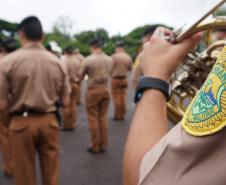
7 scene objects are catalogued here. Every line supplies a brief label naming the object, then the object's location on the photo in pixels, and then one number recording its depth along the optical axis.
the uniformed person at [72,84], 3.65
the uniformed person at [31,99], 1.56
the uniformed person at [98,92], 2.99
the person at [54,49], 3.34
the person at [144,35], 2.40
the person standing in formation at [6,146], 2.32
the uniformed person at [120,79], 3.95
